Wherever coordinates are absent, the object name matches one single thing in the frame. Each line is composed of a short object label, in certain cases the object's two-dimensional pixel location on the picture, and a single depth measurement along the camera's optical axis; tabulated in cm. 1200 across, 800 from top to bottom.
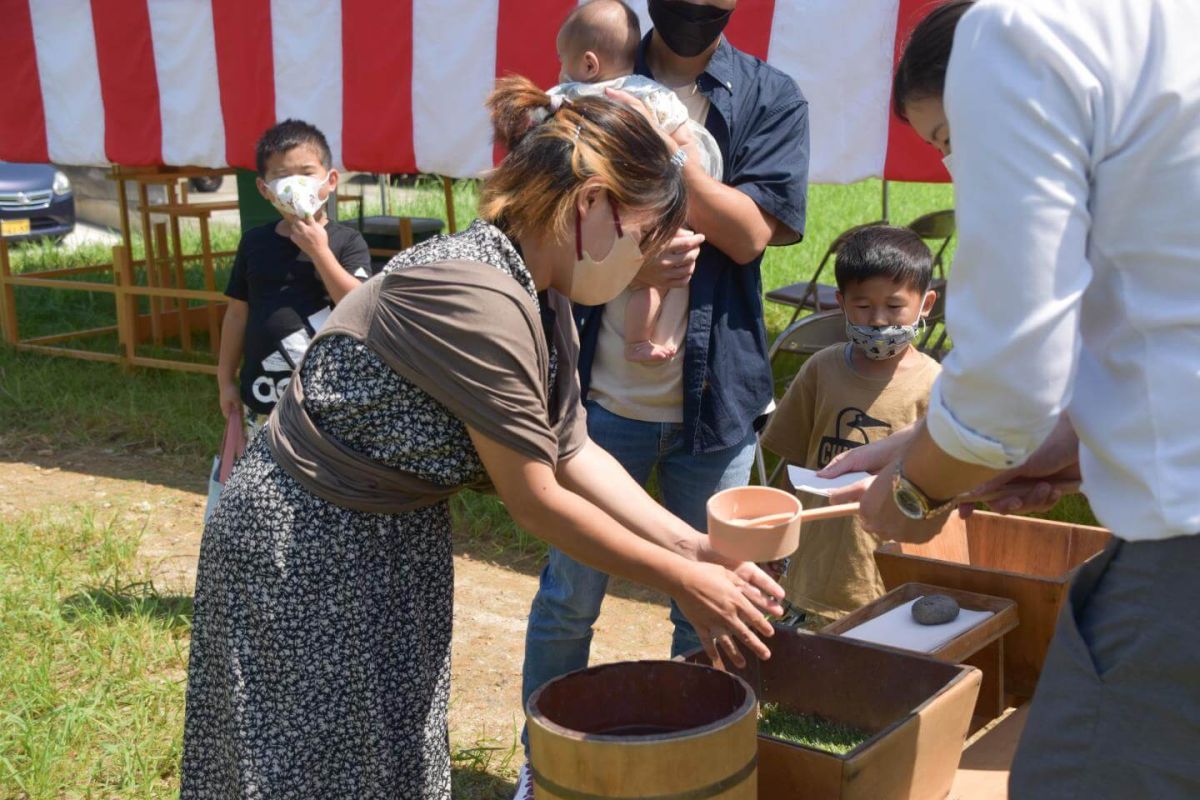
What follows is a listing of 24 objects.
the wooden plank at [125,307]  667
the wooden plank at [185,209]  696
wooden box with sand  199
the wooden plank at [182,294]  604
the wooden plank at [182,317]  723
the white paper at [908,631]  184
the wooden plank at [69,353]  684
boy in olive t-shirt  278
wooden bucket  135
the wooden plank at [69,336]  720
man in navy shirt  252
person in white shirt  104
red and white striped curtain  375
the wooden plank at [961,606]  181
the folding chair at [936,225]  561
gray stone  192
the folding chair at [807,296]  566
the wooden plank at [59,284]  675
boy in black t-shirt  329
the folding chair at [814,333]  436
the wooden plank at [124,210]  702
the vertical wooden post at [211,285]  698
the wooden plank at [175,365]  626
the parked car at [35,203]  1195
